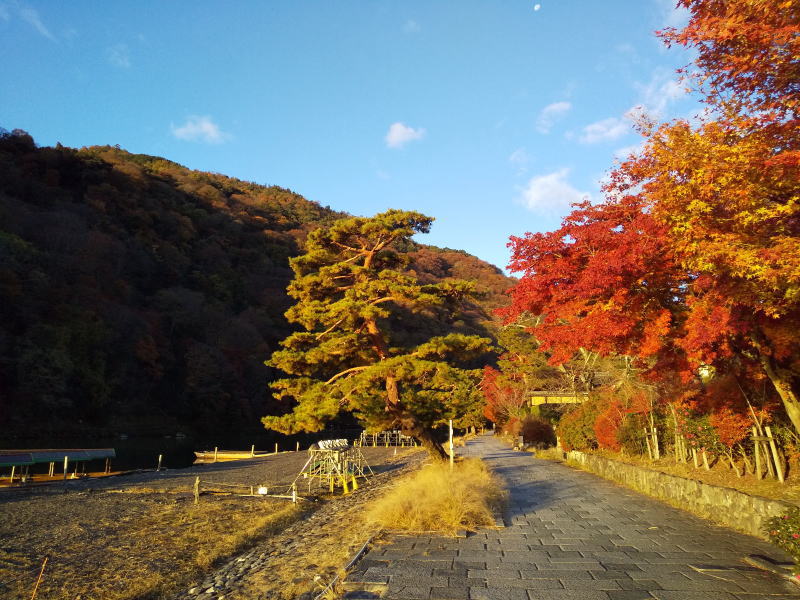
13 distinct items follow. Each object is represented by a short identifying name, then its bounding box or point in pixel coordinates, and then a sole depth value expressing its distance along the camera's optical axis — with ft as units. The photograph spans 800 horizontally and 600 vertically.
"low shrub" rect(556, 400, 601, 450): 51.78
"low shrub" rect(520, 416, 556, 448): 72.43
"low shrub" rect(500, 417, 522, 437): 85.01
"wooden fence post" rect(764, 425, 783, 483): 23.79
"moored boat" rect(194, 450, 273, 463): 93.97
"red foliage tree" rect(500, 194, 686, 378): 20.98
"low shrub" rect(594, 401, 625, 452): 44.47
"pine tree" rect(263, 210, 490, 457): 39.81
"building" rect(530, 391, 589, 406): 64.28
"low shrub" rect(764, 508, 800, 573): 14.57
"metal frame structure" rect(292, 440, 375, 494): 53.72
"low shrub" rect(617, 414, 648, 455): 42.00
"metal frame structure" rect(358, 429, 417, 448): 126.48
